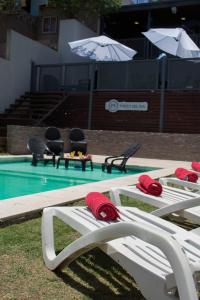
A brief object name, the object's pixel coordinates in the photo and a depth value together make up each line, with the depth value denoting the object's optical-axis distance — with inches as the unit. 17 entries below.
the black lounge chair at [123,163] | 500.7
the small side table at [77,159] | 511.1
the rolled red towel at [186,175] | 248.8
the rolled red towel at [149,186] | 195.8
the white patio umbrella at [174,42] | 717.3
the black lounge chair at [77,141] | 600.4
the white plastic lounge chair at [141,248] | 91.2
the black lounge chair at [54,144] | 595.2
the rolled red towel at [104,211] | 135.5
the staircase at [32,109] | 785.6
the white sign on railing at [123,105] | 740.6
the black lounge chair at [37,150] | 539.5
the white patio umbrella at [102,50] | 778.2
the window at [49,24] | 1042.1
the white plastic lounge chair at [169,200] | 167.2
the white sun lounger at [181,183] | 224.8
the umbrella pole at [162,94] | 717.9
